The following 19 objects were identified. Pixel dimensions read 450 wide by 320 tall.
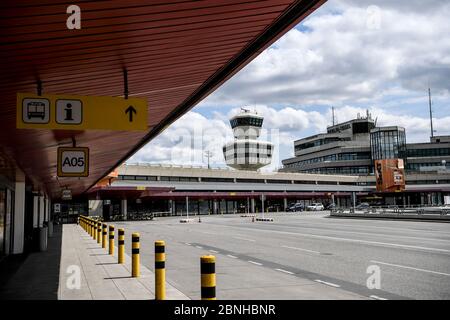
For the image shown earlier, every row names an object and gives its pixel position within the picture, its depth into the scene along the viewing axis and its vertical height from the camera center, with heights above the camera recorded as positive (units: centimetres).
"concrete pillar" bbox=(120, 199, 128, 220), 6822 -96
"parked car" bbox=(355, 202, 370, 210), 6966 -198
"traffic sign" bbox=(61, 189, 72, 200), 2667 +41
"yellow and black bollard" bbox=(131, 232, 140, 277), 1025 -138
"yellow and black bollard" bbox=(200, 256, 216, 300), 585 -105
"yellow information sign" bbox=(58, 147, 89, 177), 962 +90
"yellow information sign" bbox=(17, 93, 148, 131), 579 +119
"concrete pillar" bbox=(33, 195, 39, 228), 2638 -54
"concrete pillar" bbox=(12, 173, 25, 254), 1758 -53
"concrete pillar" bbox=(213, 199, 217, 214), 8212 -152
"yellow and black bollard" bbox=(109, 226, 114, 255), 1516 -139
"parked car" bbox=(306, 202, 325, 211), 8506 -222
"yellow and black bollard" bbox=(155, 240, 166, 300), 773 -137
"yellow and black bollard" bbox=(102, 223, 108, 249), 1739 -147
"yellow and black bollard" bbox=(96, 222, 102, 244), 2002 -142
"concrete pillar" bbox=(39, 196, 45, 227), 3128 -51
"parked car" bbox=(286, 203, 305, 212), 8406 -226
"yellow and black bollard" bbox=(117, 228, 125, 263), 1237 -140
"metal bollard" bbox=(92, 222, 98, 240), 2236 -160
